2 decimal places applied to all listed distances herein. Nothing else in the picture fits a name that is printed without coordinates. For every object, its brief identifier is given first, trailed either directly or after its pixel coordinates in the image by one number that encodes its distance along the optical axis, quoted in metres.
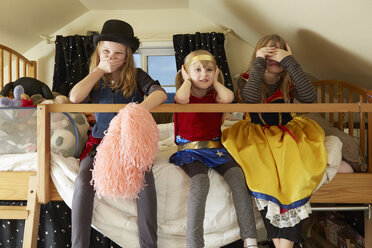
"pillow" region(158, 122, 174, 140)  1.92
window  2.73
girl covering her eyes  1.12
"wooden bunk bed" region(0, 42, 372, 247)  1.12
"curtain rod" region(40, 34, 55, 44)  2.58
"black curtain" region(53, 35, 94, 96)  2.53
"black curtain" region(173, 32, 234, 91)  2.52
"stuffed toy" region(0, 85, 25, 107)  1.31
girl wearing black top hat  1.08
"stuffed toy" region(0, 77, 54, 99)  2.02
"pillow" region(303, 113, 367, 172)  1.27
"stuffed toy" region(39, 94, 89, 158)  1.24
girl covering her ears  1.08
